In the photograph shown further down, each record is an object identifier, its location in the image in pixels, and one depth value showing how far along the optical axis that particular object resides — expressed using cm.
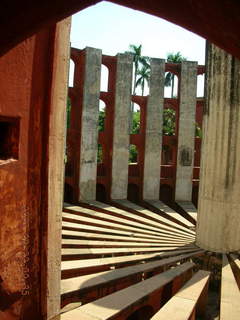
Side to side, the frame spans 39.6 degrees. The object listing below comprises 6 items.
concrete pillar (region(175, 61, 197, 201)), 1476
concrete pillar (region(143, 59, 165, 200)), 1462
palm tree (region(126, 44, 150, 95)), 2783
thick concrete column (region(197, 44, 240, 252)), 840
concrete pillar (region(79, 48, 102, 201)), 1335
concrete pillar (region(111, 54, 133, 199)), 1407
